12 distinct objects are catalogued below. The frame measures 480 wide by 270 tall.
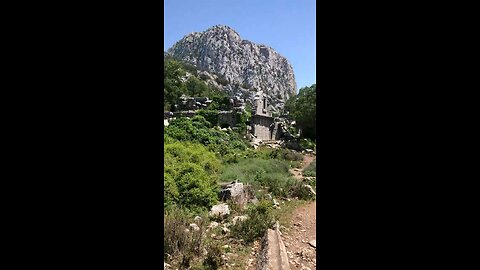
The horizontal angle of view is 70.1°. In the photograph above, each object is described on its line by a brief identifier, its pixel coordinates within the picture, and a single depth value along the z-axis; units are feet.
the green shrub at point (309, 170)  49.15
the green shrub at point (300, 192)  36.32
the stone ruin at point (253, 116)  85.87
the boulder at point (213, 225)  25.72
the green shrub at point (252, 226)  23.68
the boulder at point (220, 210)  28.17
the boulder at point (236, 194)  32.38
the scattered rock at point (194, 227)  23.43
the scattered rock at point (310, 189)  37.37
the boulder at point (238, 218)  26.31
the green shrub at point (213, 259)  19.11
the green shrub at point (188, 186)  30.32
